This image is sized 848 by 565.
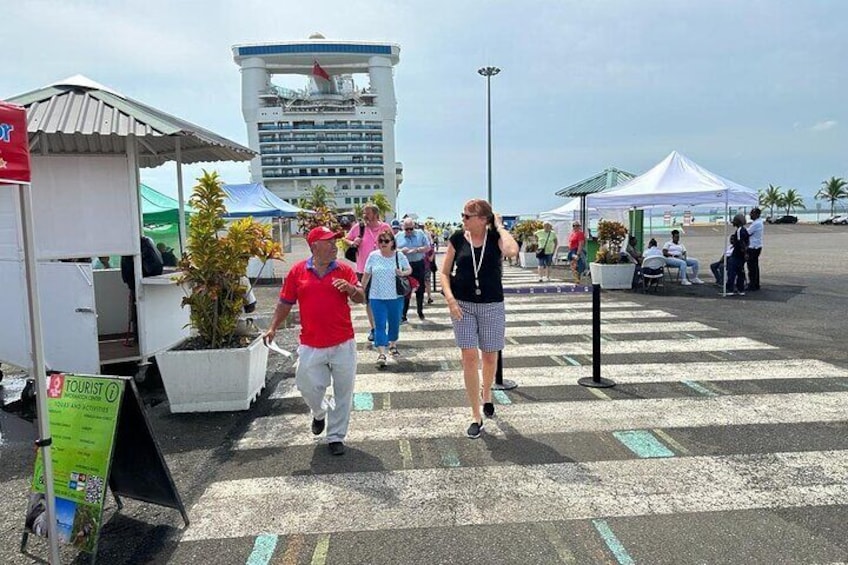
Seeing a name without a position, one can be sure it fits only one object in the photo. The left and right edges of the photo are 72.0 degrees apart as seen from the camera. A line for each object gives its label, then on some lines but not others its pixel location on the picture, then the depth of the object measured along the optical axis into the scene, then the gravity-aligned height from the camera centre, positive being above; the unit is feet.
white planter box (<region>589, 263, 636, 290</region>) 47.55 -3.13
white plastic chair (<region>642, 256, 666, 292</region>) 44.80 -2.53
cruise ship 472.85 +99.14
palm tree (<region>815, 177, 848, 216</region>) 365.20 +26.71
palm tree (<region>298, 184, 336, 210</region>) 370.37 +31.15
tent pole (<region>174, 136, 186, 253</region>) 26.59 +1.72
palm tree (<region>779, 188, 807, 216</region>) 371.97 +21.73
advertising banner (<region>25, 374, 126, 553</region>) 9.97 -3.68
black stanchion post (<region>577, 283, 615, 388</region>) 19.69 -3.95
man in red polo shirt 14.60 -2.17
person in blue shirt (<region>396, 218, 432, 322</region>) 29.91 -0.24
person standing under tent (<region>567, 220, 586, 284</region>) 53.16 -0.89
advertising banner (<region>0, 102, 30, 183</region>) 8.51 +1.52
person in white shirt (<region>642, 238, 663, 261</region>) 47.01 -1.21
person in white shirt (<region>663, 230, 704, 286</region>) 49.11 -1.92
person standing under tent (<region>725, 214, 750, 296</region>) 43.24 -1.48
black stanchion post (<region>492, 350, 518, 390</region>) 19.98 -5.01
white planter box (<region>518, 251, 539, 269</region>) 78.48 -3.01
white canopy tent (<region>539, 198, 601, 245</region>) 85.97 +3.37
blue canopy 63.41 +4.52
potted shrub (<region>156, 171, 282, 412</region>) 17.69 -2.40
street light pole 126.62 +33.33
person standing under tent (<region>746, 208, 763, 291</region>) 44.19 -0.96
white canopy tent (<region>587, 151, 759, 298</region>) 43.21 +3.50
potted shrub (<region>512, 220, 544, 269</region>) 78.84 -0.25
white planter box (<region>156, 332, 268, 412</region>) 17.56 -4.10
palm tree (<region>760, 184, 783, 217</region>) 379.14 +24.04
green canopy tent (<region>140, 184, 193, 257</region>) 45.56 +2.35
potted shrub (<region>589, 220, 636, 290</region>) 47.57 -2.71
